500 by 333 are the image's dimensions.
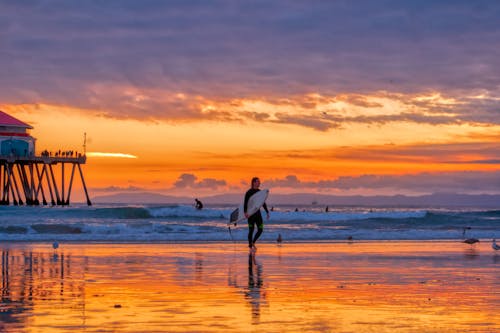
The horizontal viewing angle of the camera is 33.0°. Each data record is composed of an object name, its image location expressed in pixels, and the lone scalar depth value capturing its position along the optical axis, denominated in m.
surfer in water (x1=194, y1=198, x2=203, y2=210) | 68.12
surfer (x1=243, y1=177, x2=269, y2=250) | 21.48
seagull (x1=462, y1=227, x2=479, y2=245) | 26.34
